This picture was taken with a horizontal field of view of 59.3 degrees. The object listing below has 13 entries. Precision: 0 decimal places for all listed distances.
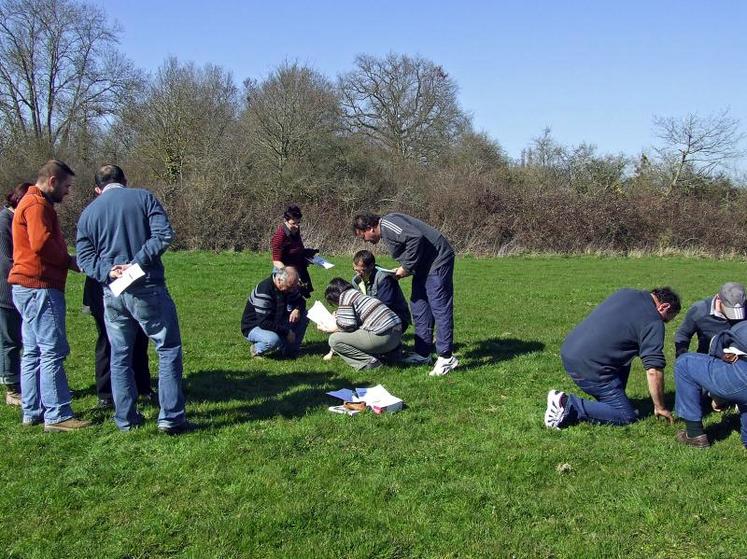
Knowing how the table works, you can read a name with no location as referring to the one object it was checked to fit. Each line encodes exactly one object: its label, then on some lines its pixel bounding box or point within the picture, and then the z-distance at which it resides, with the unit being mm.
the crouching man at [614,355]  5453
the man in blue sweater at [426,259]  7199
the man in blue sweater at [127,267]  4883
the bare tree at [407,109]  35281
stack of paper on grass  5898
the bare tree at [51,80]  29922
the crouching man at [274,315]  7656
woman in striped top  7328
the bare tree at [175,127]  26625
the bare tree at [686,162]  31312
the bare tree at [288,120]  28781
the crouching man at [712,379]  4965
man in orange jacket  5152
